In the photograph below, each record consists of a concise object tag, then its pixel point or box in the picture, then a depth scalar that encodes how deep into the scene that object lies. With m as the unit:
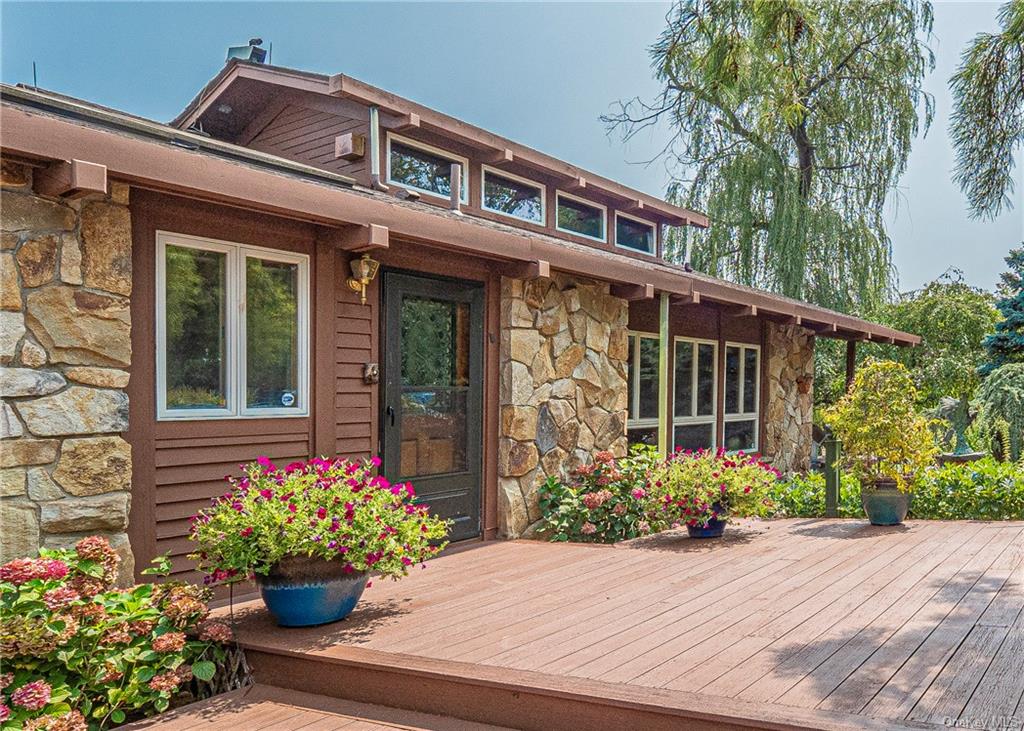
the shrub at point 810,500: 7.15
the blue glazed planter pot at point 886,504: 6.16
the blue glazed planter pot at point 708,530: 5.81
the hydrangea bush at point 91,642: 2.81
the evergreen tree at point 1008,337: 11.34
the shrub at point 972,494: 6.66
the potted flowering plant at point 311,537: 3.39
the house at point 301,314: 3.40
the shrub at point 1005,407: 9.89
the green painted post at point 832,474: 6.78
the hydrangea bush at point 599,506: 6.03
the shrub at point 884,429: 6.05
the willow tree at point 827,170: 11.97
